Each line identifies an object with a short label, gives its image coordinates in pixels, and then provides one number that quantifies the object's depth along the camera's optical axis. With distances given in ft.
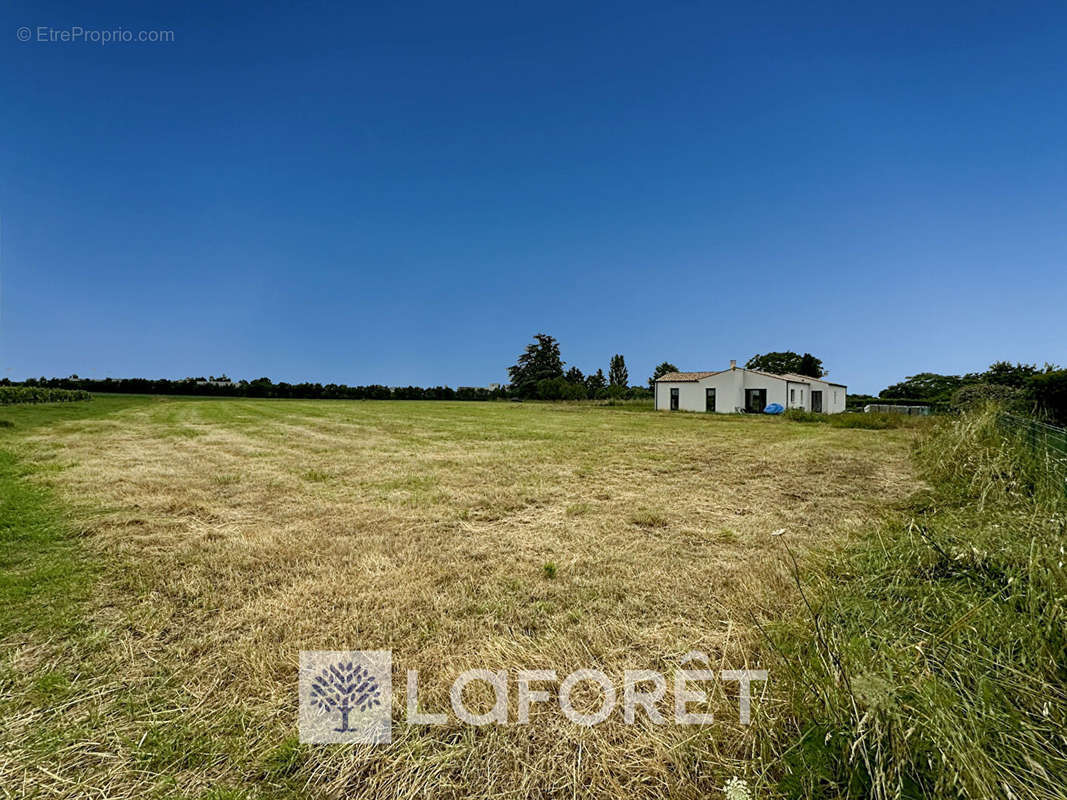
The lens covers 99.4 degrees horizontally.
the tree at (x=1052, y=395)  32.78
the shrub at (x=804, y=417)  66.23
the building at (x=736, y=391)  93.25
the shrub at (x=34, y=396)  76.72
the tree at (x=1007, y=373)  87.67
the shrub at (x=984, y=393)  30.60
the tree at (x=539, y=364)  220.23
